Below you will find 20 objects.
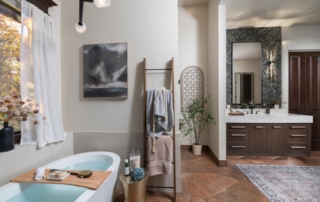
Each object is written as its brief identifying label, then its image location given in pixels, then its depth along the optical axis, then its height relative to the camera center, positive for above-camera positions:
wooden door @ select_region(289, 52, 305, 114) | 3.25 +0.42
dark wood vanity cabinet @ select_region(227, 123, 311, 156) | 2.78 -0.81
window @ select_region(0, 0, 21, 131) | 1.33 +0.52
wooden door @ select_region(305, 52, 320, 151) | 3.23 +0.18
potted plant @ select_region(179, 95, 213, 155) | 3.03 -0.46
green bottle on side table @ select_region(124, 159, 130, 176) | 1.51 -0.76
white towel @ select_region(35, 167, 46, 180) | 1.18 -0.64
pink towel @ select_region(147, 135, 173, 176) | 1.67 -0.70
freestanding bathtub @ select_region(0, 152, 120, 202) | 1.08 -0.80
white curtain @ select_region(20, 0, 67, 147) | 1.42 +0.31
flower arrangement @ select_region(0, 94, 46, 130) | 1.14 -0.08
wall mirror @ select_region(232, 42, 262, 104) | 3.25 +0.64
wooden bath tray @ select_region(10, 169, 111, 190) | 1.12 -0.69
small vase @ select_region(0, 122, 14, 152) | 1.16 -0.32
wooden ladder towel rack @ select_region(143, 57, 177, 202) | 1.73 -0.31
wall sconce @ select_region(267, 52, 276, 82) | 3.22 +0.75
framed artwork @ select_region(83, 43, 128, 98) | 1.86 +0.42
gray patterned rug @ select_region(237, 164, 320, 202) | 1.74 -1.23
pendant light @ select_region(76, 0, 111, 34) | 1.06 +0.76
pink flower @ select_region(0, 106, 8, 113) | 1.09 -0.06
